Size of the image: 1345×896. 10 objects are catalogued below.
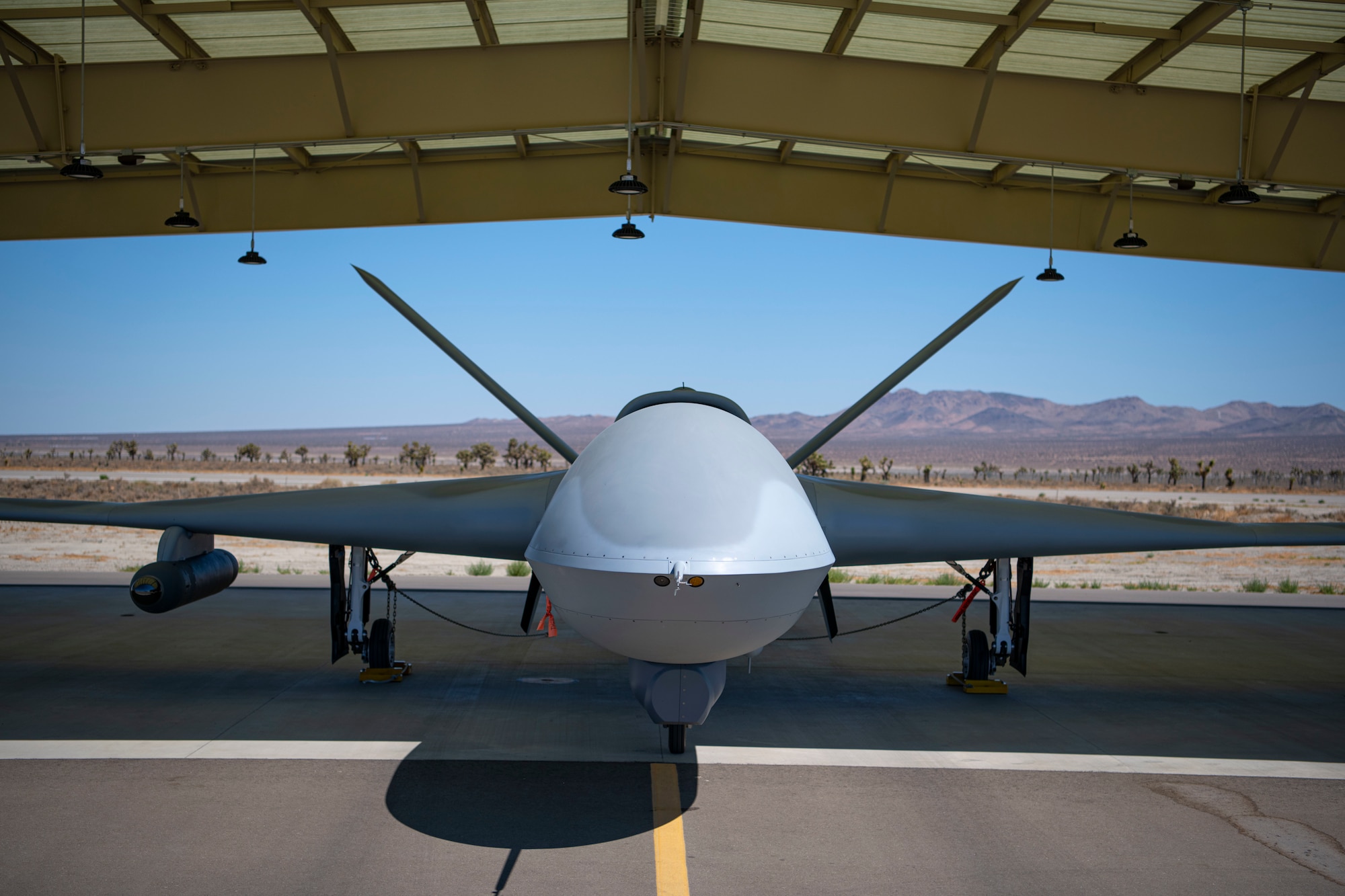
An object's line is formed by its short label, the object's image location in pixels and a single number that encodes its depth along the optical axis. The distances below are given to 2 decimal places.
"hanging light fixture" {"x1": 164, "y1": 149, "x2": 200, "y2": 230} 12.64
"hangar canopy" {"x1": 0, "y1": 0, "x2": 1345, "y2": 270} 10.68
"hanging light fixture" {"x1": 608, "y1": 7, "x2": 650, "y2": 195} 10.08
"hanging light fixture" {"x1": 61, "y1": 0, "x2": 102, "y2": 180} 9.77
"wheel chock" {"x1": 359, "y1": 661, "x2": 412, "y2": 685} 10.28
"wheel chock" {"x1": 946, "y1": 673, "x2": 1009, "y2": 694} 10.23
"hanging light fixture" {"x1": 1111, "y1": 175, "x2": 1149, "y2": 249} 13.08
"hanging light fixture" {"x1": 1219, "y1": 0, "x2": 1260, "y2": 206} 9.88
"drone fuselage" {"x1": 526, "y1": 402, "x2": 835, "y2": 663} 4.95
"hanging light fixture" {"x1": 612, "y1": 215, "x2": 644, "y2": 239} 12.16
